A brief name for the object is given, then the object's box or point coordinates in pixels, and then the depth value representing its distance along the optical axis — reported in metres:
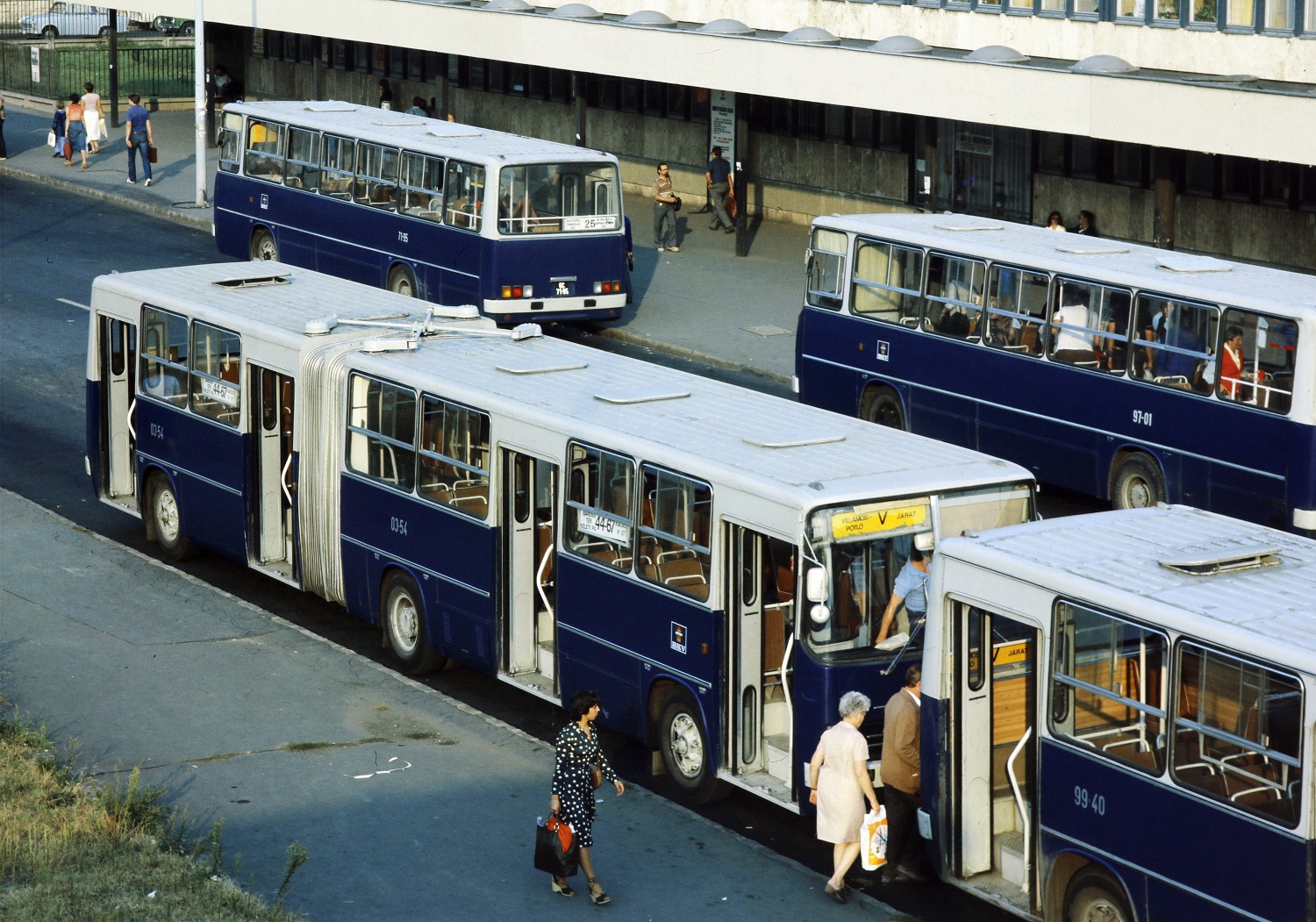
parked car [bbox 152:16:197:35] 67.62
